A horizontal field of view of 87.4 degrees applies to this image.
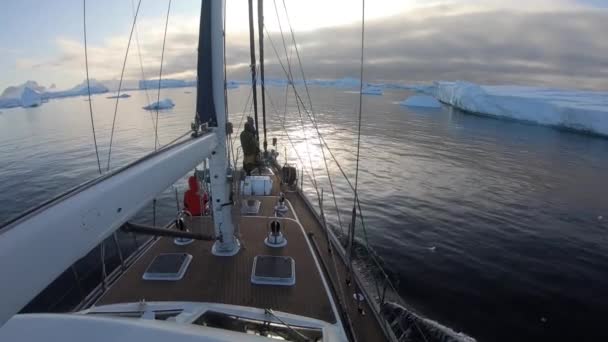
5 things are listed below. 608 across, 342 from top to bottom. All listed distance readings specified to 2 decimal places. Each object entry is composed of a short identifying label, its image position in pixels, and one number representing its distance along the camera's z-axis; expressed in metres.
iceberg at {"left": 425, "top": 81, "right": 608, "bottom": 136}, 37.56
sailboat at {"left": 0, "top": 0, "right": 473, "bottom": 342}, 1.45
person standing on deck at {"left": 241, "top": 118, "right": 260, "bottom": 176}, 10.00
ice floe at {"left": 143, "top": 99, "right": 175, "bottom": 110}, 59.59
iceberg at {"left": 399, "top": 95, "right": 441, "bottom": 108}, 64.56
